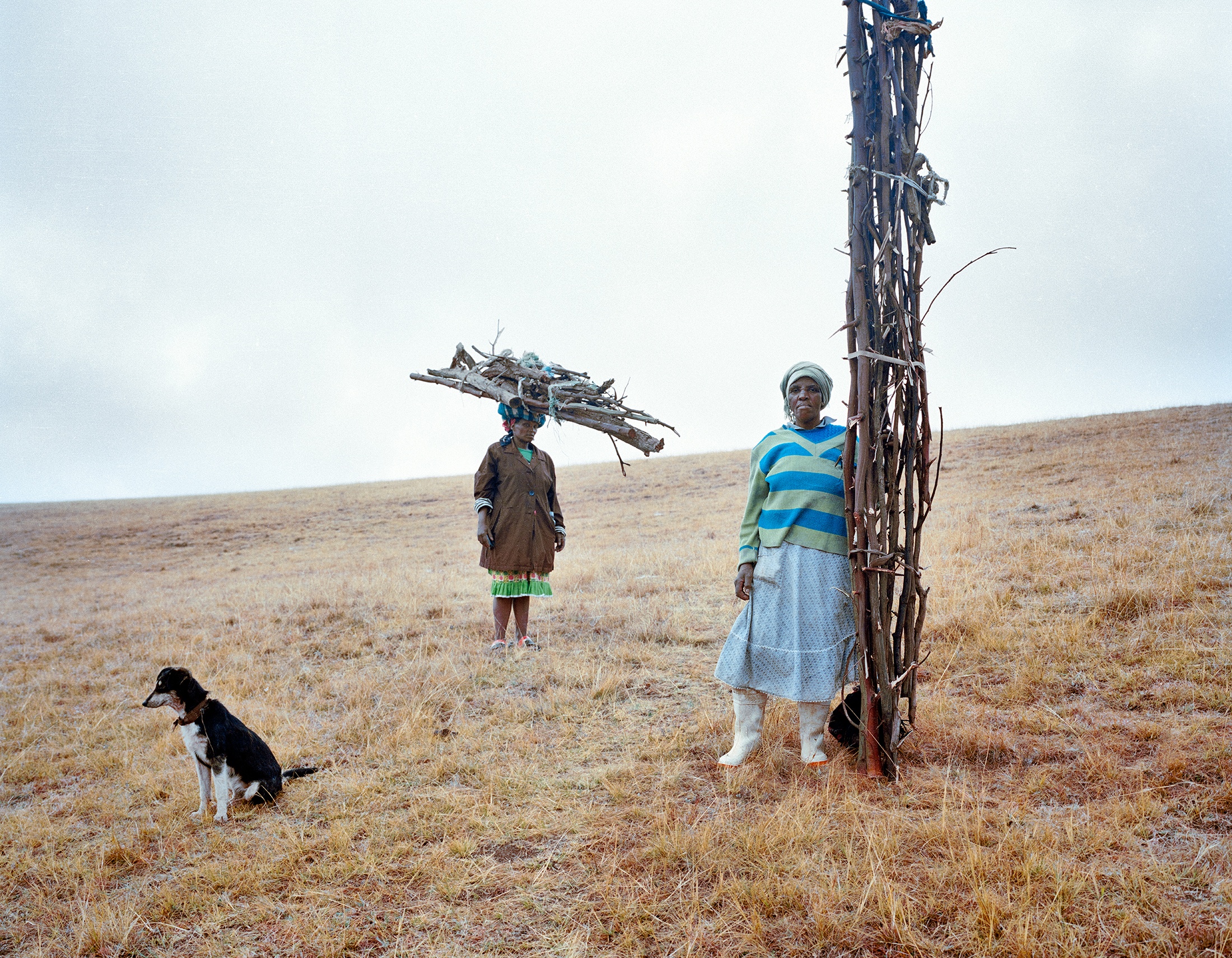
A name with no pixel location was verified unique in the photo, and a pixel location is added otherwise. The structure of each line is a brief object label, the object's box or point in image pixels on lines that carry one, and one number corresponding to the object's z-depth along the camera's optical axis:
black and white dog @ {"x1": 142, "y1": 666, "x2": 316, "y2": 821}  3.80
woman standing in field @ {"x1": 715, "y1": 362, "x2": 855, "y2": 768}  3.77
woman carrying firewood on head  7.17
